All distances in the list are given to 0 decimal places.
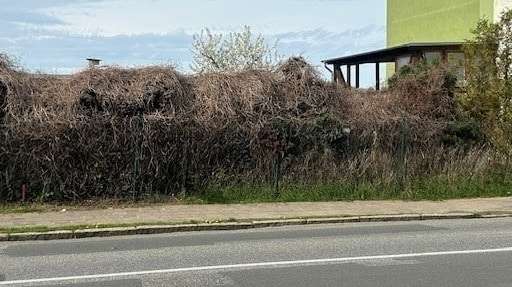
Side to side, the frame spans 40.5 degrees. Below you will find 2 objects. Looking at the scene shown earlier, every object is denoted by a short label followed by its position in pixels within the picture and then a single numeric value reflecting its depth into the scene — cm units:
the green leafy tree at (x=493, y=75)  1527
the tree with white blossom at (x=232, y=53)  3158
